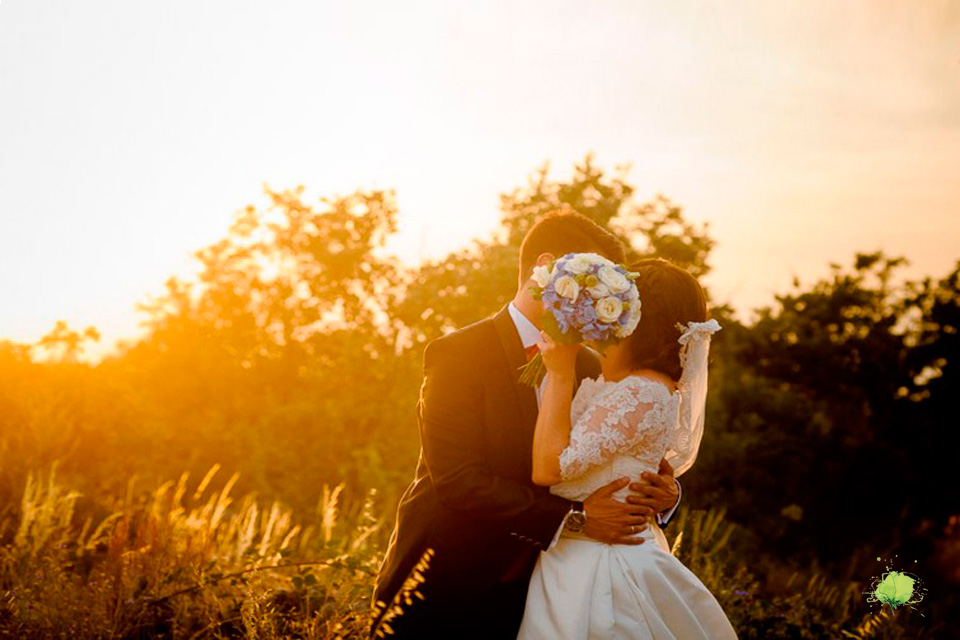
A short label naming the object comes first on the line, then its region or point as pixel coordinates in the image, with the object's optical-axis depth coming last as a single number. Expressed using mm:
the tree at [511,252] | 12490
